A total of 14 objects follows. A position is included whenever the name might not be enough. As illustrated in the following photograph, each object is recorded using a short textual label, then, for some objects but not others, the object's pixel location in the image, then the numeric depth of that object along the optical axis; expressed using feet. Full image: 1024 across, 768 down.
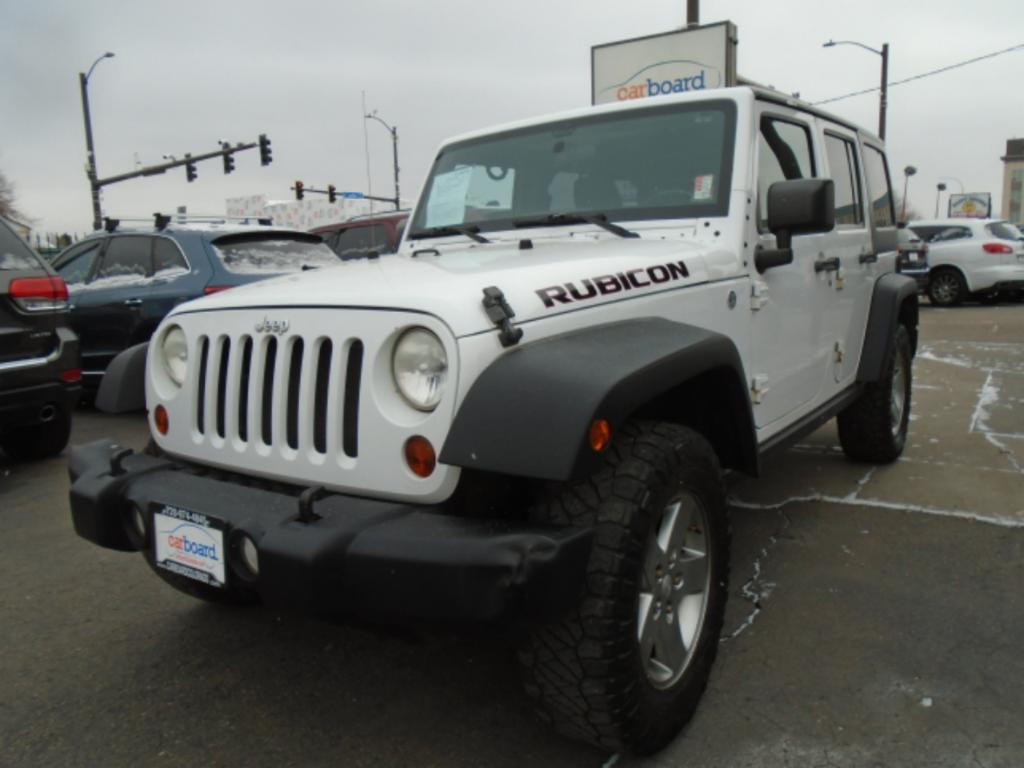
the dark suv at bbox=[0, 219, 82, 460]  15.43
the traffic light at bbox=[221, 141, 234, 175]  87.71
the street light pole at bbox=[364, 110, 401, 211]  120.67
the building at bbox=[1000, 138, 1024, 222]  330.54
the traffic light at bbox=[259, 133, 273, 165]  88.89
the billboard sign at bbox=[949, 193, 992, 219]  196.90
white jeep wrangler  5.89
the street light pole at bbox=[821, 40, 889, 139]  75.87
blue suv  22.09
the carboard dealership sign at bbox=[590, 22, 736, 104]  46.16
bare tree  175.07
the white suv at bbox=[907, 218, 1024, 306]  48.88
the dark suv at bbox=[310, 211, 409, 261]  34.40
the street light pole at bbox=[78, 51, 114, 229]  77.37
